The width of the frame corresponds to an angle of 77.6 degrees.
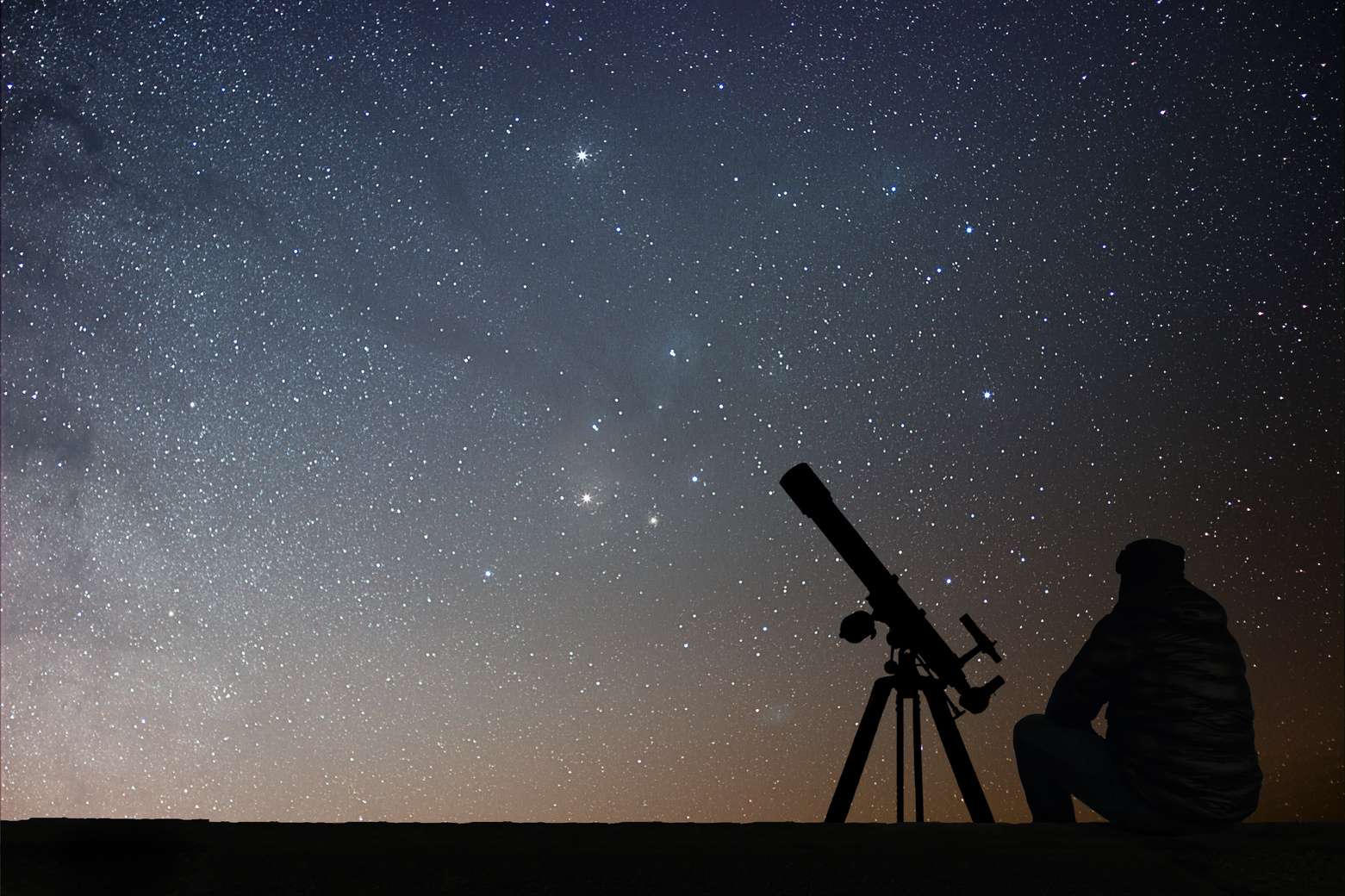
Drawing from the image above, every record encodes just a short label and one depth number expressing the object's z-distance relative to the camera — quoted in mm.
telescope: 5031
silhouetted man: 3285
